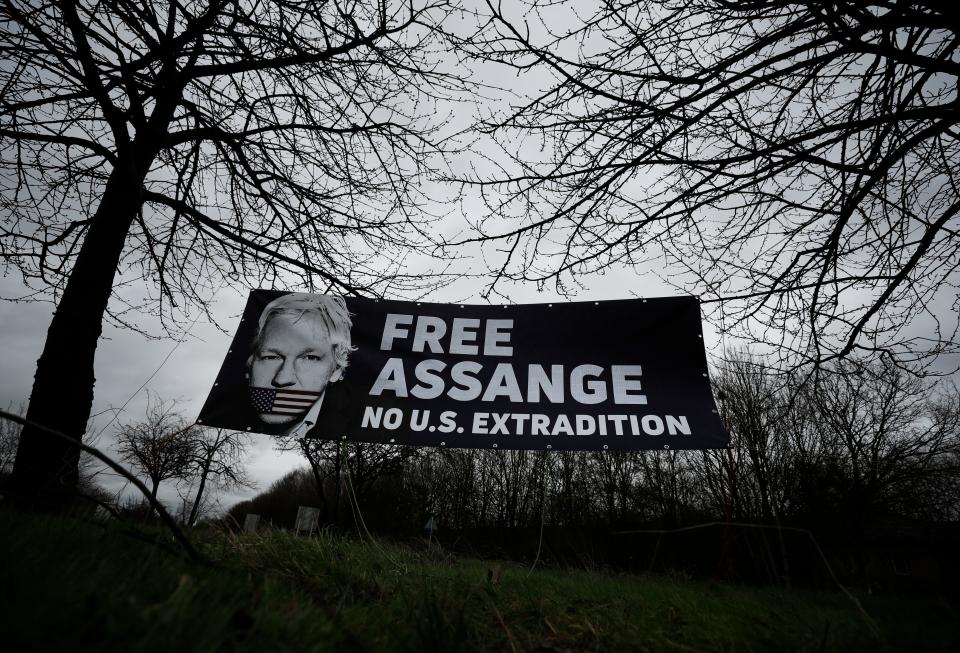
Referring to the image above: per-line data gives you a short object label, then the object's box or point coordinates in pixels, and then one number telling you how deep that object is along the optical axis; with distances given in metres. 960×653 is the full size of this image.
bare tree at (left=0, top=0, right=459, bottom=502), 2.73
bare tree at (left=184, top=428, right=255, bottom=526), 17.44
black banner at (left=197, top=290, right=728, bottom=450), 3.01
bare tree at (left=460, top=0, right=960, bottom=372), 2.59
